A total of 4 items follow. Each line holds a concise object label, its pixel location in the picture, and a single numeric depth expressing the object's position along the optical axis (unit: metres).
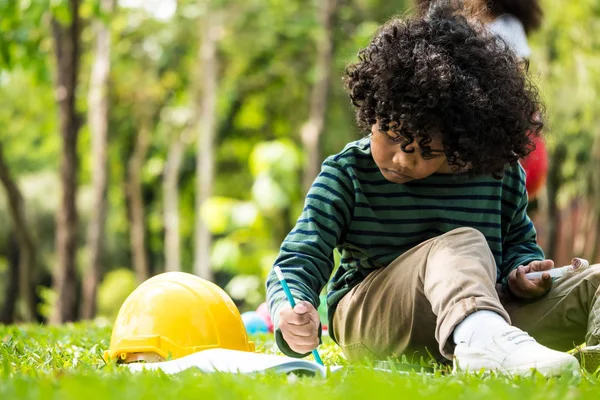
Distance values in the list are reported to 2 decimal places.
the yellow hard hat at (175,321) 2.91
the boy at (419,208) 2.71
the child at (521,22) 4.64
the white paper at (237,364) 2.35
